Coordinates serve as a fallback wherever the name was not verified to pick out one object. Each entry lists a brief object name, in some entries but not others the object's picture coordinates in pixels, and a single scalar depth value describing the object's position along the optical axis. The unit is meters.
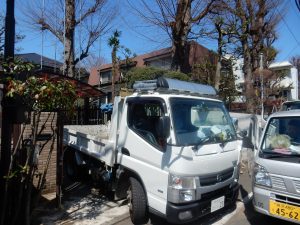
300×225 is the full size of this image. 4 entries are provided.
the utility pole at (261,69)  12.50
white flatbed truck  3.16
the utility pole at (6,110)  3.14
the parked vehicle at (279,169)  2.99
